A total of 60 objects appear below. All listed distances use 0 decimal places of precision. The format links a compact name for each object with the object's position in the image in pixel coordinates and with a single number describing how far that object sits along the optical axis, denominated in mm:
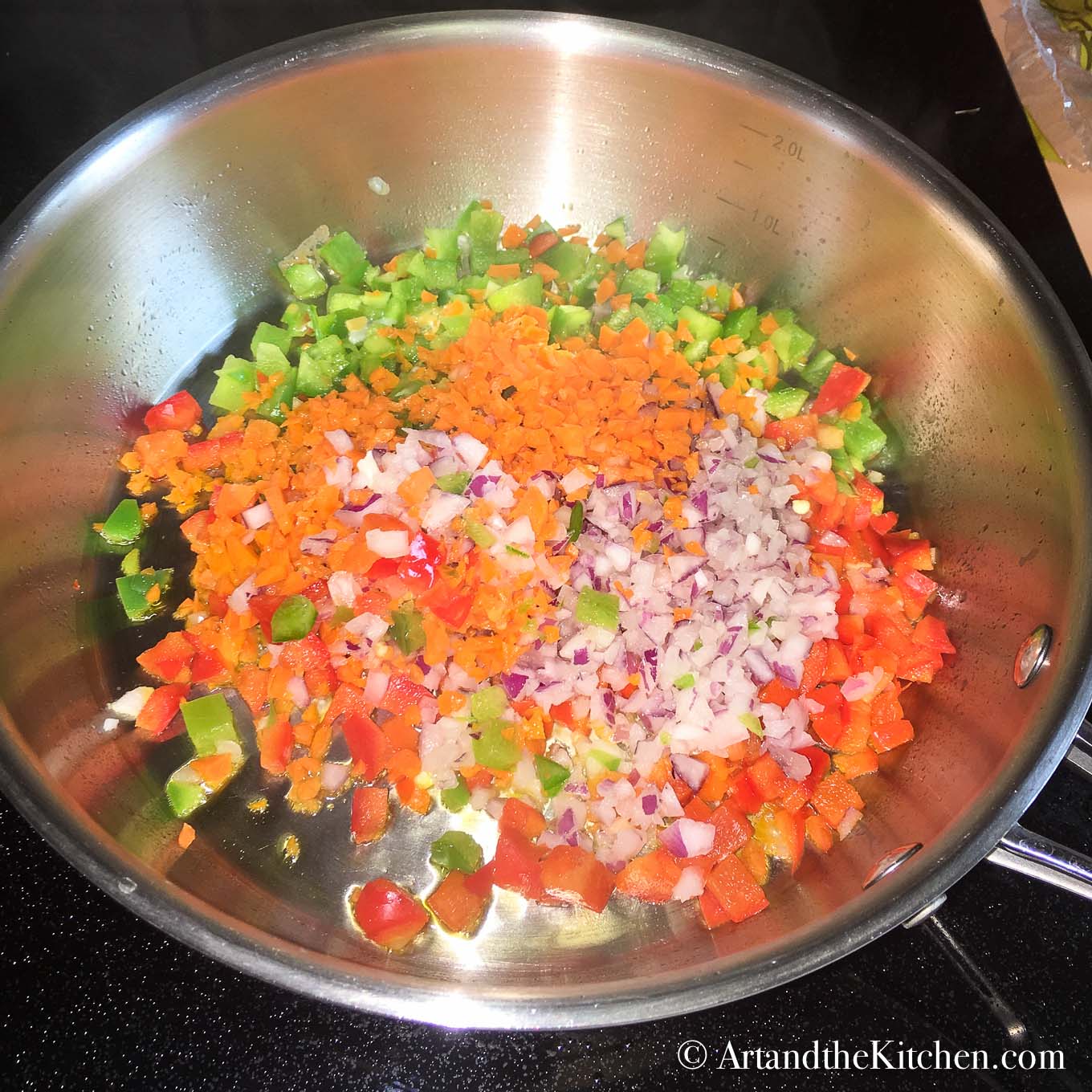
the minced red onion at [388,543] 286
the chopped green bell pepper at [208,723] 279
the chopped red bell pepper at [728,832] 267
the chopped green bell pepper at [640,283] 341
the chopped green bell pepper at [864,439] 328
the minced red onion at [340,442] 305
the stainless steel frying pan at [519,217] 232
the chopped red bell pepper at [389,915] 259
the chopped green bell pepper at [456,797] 276
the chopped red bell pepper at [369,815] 274
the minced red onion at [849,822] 274
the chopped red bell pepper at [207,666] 288
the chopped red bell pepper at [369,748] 279
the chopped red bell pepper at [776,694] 285
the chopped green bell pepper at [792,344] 340
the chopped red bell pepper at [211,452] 314
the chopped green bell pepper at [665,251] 347
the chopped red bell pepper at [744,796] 275
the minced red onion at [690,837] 266
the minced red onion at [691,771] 276
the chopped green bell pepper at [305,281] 342
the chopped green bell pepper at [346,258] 340
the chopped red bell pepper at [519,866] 266
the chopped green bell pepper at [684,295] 342
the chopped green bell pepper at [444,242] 346
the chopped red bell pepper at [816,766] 279
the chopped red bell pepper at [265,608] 287
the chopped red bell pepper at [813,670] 287
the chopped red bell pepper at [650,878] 265
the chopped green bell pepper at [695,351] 335
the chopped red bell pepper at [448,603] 281
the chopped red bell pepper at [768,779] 274
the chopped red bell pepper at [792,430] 326
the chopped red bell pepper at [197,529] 299
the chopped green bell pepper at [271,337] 332
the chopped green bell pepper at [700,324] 334
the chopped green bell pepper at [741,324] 337
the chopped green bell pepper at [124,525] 307
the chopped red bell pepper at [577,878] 262
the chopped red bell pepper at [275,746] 280
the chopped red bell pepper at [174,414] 324
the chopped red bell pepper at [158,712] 283
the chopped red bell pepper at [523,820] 272
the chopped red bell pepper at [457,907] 262
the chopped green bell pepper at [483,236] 344
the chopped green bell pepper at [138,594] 298
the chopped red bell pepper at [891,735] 283
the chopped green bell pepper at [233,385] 326
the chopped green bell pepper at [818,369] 339
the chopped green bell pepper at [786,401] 328
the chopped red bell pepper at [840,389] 334
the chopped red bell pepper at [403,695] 284
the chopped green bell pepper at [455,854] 269
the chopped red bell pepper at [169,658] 288
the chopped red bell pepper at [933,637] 291
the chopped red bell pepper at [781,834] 272
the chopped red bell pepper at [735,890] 258
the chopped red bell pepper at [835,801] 276
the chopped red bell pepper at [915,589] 303
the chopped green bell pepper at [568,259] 344
